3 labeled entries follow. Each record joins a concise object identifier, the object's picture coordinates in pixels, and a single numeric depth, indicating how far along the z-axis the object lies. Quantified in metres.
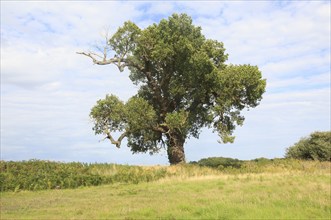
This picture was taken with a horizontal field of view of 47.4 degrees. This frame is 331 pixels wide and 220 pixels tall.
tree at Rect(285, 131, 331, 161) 39.69
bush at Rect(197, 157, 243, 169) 36.28
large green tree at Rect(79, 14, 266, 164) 33.41
